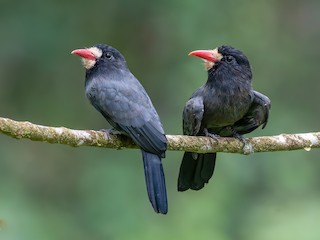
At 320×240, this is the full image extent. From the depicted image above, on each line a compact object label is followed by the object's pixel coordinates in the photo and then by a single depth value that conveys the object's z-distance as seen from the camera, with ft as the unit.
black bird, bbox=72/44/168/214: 34.47
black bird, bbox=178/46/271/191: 38.73
